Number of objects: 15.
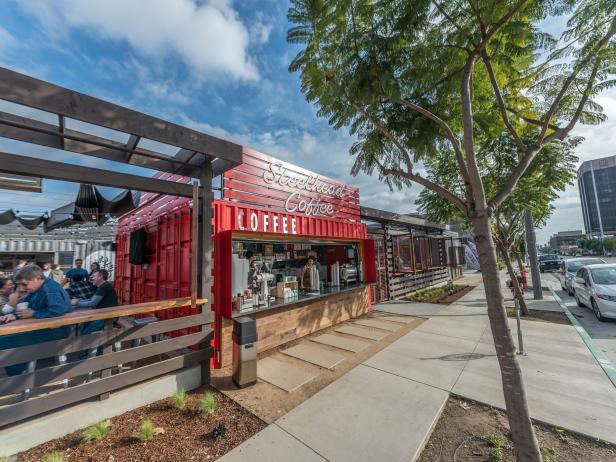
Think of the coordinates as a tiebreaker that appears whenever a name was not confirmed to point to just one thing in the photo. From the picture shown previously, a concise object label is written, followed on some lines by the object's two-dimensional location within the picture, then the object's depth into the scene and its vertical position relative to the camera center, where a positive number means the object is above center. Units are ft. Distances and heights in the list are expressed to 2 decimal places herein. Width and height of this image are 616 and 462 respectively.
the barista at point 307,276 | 24.68 -2.16
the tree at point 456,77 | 8.38 +7.76
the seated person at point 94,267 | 23.12 -0.25
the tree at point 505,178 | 18.47 +5.29
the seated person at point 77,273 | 21.77 -0.66
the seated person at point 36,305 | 10.13 -1.59
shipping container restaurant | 16.16 +0.44
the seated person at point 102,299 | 14.47 -2.05
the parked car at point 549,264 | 74.59 -6.32
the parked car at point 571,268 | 36.60 -4.37
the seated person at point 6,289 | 18.49 -1.55
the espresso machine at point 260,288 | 18.66 -2.37
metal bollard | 16.14 -6.57
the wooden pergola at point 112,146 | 8.69 +5.42
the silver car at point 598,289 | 22.33 -4.74
